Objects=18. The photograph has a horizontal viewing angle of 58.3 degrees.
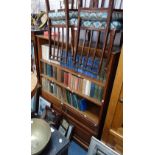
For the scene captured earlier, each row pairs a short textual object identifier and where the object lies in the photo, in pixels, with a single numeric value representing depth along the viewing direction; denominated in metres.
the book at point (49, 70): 1.83
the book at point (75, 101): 1.68
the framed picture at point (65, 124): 1.87
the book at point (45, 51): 1.74
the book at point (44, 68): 1.88
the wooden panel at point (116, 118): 1.12
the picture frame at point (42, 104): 2.07
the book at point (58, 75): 1.71
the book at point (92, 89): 1.44
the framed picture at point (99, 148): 1.28
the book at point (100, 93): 1.39
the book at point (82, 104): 1.65
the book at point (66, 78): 1.66
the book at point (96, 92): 1.42
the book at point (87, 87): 1.47
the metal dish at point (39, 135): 0.92
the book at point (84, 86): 1.50
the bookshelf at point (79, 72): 1.20
